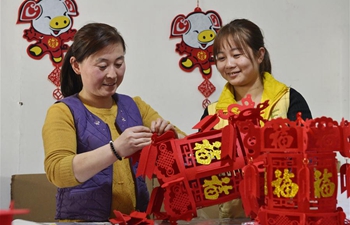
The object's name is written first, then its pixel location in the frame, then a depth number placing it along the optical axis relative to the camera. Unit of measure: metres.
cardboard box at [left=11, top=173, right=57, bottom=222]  2.34
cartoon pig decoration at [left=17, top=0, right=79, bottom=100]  2.51
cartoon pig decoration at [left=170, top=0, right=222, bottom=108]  2.63
